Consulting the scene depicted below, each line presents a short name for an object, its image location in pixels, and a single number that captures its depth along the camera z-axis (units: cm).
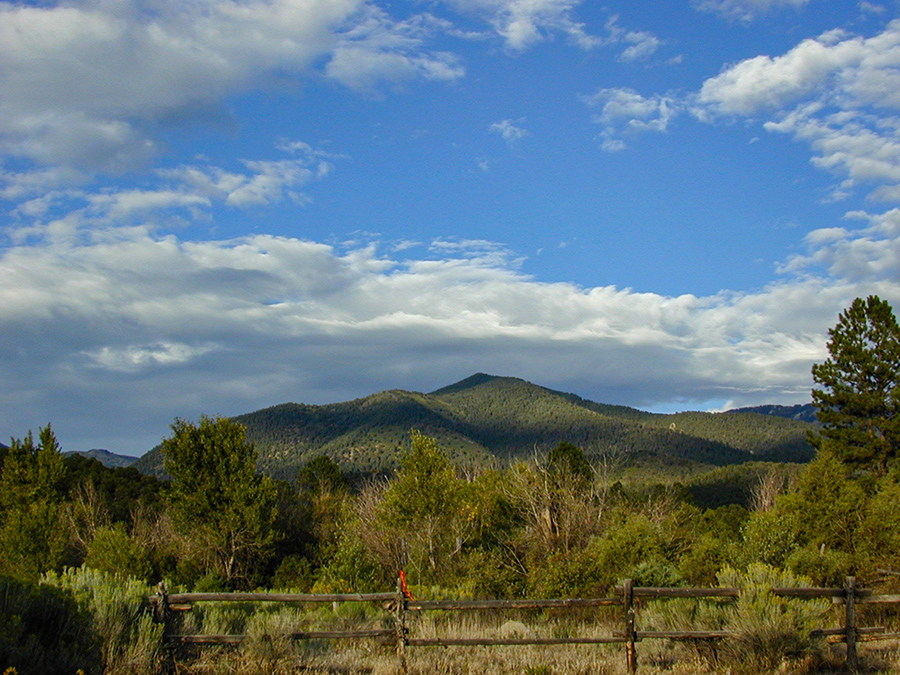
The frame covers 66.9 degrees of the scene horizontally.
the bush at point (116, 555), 3072
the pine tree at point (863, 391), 4384
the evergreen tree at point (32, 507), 3519
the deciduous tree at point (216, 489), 3594
